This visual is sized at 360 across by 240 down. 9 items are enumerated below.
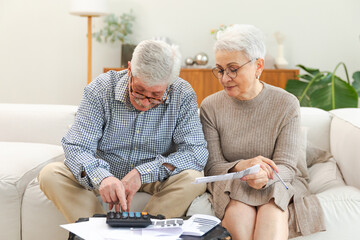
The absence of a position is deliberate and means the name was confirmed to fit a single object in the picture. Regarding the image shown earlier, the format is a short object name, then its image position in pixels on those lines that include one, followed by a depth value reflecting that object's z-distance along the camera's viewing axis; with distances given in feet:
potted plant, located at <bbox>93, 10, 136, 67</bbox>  16.57
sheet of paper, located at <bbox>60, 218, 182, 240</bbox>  4.65
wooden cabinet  15.65
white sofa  6.64
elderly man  6.40
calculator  4.84
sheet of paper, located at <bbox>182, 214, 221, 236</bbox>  4.89
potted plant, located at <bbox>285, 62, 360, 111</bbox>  12.47
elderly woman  6.25
